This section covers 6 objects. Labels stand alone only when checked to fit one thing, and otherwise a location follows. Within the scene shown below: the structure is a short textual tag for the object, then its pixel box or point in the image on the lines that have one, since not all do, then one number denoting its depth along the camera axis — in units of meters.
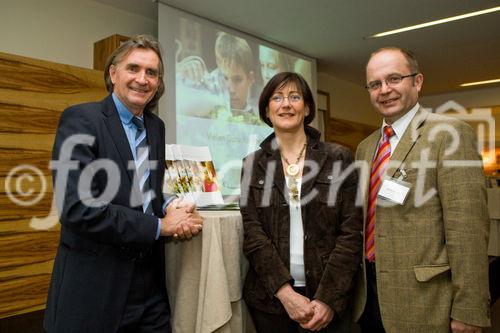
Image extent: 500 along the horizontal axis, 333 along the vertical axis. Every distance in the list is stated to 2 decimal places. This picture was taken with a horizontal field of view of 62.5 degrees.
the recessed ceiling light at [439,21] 4.64
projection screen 4.25
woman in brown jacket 1.43
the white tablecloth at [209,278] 1.41
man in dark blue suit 1.20
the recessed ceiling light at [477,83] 8.02
